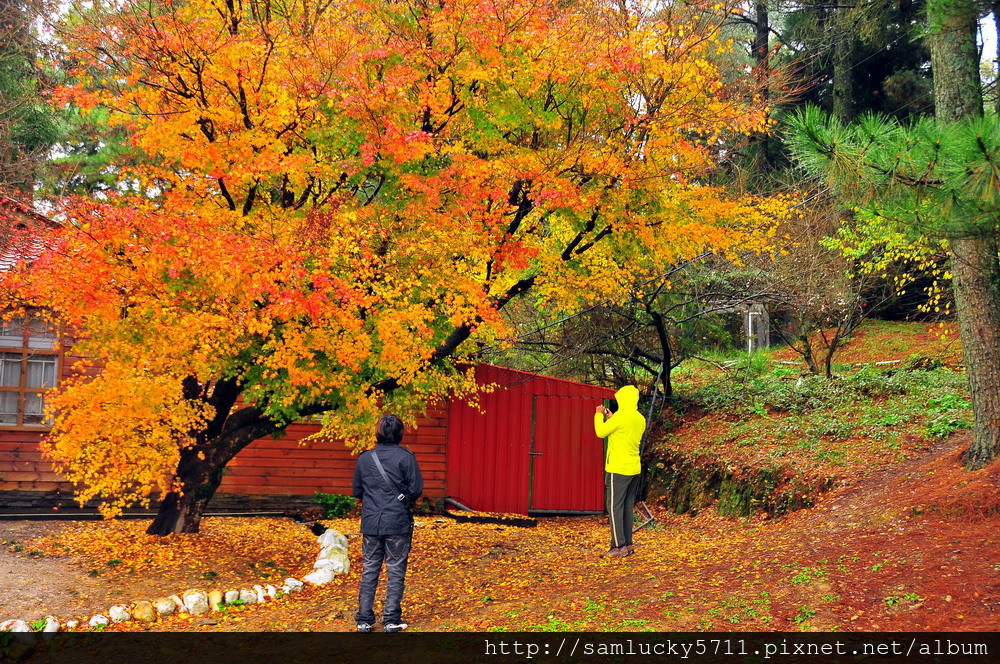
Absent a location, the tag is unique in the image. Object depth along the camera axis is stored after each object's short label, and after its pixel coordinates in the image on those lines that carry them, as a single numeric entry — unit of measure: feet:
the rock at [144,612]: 22.66
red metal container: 44.60
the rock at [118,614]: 22.22
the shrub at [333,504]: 42.14
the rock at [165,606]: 23.26
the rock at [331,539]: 32.83
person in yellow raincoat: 28.91
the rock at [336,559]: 29.27
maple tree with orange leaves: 25.17
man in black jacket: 20.33
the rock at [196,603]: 23.68
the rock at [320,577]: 27.78
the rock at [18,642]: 19.67
